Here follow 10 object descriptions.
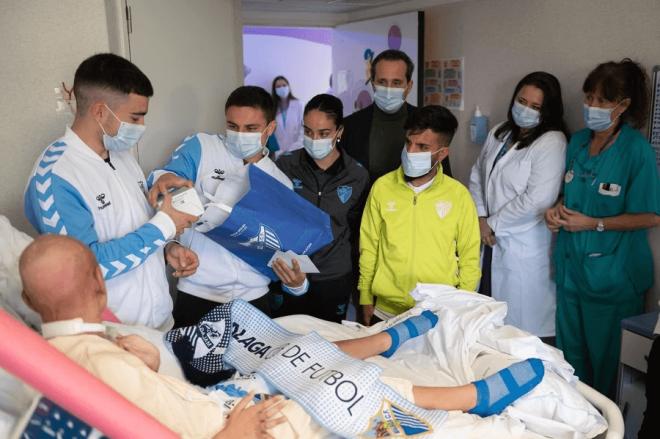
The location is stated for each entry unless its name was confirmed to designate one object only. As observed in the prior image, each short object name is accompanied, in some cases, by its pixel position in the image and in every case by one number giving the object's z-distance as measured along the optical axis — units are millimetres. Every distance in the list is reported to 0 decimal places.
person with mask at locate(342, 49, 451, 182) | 2935
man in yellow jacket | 2443
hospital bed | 1661
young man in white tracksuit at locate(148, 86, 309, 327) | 2309
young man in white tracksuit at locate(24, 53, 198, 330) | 1735
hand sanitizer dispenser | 3840
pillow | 1661
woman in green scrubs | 2646
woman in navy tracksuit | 2545
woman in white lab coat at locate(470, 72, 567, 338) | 2957
